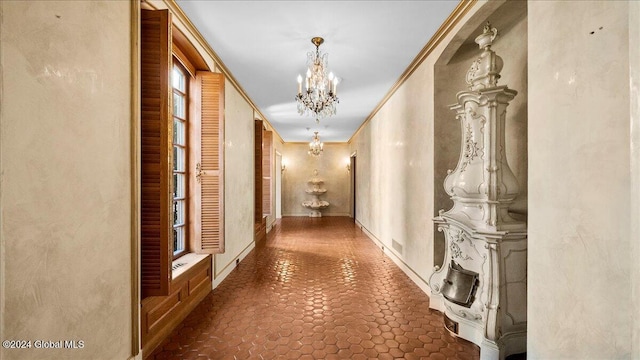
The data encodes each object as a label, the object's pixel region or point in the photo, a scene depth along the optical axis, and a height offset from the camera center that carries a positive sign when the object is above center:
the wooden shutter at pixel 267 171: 8.15 +0.22
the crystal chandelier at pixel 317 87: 3.12 +1.07
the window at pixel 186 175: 2.04 +0.03
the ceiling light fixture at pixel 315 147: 8.88 +1.07
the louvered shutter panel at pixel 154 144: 2.01 +0.26
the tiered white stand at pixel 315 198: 11.12 -0.85
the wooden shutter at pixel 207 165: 3.25 +0.16
